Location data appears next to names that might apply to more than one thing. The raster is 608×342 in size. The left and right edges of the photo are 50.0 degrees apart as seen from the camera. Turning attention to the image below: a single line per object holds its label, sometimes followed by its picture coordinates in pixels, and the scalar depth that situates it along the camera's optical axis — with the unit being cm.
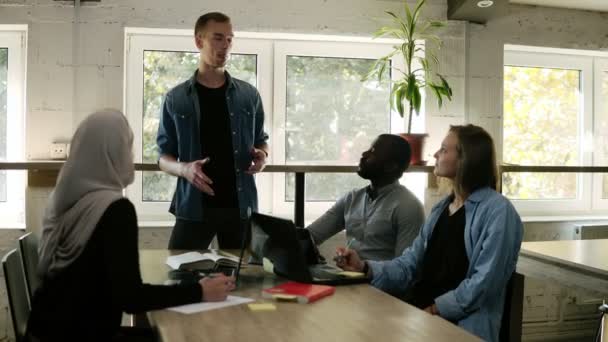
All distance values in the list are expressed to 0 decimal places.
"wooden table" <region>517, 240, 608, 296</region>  235
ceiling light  390
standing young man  272
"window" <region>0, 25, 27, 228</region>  372
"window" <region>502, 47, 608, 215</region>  445
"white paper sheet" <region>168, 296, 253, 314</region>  163
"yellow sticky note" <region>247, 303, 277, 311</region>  165
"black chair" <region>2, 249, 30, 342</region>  186
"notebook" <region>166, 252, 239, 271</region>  219
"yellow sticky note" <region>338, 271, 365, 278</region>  200
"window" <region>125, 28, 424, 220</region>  386
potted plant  373
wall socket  349
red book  173
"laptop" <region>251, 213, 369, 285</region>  192
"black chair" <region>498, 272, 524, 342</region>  194
